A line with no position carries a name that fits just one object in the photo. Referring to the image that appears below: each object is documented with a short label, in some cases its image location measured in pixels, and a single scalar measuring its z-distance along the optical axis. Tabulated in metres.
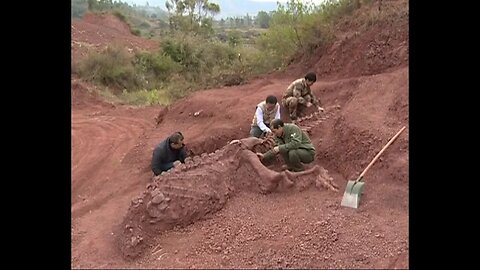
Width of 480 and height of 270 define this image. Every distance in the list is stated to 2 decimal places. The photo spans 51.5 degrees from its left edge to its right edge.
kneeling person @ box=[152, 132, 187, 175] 6.15
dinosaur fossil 4.95
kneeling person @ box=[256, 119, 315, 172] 6.04
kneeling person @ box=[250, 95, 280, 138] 6.88
